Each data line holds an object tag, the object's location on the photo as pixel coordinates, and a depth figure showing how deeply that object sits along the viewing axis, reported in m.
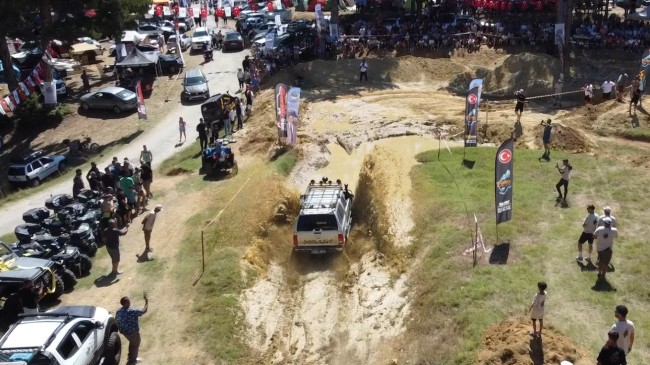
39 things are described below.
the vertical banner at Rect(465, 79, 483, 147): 27.91
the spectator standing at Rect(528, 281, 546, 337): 13.75
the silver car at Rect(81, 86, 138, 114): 41.78
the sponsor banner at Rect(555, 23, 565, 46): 39.06
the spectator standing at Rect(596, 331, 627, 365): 11.29
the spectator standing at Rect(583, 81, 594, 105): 34.84
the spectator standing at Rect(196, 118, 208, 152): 31.72
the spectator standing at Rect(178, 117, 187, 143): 34.88
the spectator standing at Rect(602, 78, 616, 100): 34.69
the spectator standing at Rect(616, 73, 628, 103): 32.79
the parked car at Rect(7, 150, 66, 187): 31.70
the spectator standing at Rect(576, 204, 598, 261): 17.16
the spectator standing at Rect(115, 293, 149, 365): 14.77
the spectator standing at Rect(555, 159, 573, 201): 21.81
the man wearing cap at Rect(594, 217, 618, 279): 16.03
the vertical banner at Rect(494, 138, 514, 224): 18.67
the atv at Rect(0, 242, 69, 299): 17.09
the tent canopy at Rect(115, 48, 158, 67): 46.19
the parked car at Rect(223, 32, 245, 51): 53.97
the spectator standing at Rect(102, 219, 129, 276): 19.31
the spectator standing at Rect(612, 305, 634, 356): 11.97
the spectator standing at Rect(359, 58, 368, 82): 42.81
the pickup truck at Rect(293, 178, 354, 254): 20.86
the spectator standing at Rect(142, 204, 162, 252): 21.30
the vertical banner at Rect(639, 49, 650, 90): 31.08
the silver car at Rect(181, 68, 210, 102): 42.62
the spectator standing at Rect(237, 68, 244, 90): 42.91
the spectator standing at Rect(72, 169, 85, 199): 25.91
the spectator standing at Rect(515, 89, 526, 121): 31.20
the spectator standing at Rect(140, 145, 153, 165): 28.89
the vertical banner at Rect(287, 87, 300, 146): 30.12
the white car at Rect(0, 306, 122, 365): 12.82
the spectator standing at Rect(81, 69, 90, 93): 48.16
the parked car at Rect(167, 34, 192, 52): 54.53
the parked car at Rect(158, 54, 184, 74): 49.16
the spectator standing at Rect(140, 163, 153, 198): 26.45
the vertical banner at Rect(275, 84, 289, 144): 29.91
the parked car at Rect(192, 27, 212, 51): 54.78
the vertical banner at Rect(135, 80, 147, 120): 36.94
